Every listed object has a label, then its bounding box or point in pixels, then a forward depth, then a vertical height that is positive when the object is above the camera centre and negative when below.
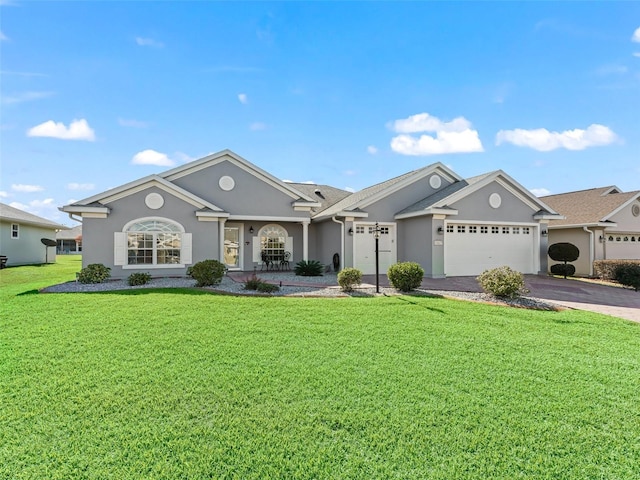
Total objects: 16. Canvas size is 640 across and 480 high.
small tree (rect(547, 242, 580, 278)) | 17.78 -0.41
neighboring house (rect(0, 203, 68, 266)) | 23.89 +0.91
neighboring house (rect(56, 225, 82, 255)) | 54.75 +0.97
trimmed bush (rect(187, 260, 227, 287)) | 11.95 -0.84
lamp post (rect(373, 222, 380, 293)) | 11.76 +0.50
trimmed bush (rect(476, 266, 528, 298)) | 10.42 -1.06
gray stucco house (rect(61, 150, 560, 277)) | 14.70 +1.25
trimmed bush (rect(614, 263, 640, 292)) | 14.47 -1.14
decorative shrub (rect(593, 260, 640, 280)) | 16.37 -0.95
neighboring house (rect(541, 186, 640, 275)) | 19.19 +1.10
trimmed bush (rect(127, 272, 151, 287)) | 12.77 -1.14
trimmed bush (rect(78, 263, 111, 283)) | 12.92 -0.96
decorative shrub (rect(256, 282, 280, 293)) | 11.12 -1.27
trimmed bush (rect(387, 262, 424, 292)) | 11.65 -0.93
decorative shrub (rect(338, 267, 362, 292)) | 11.75 -1.03
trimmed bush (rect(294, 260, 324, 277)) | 16.61 -1.00
